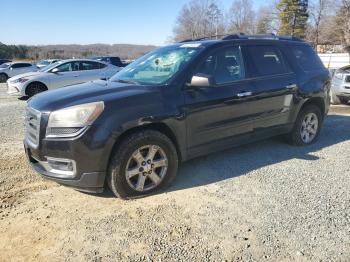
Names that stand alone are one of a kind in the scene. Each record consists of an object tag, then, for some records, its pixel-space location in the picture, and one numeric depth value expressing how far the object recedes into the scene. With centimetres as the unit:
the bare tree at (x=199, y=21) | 6712
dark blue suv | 365
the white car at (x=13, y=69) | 2497
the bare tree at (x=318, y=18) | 4686
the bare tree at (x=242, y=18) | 7035
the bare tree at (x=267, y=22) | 6309
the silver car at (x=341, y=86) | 1033
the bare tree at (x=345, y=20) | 4238
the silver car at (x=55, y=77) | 1248
